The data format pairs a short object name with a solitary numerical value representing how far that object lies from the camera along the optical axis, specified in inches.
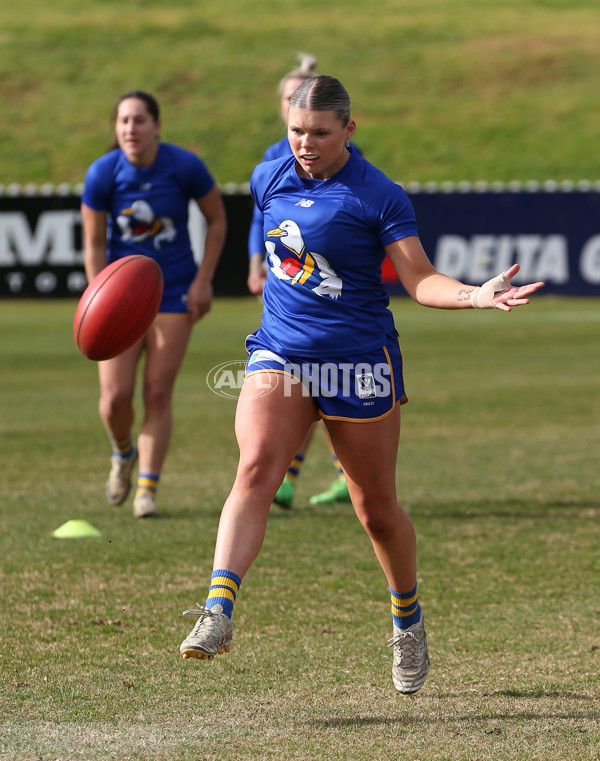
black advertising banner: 1907.0
